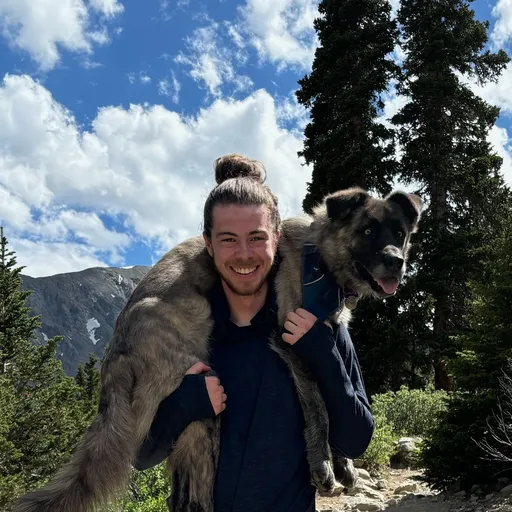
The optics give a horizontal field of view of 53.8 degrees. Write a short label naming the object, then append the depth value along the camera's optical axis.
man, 2.32
